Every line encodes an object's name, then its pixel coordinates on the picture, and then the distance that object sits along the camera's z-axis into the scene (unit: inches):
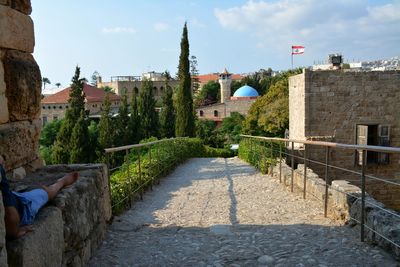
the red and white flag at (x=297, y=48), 1991.3
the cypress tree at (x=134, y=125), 1436.8
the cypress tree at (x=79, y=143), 1225.4
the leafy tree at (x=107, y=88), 3354.8
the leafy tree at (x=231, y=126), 1871.6
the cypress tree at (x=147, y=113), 1513.3
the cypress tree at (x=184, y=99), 1094.4
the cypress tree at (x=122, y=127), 1389.0
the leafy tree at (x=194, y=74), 2695.4
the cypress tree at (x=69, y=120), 1248.8
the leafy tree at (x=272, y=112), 1259.2
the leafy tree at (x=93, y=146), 1274.6
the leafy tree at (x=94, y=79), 4290.8
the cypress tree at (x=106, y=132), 1342.3
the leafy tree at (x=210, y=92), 3129.9
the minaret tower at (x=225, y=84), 2955.5
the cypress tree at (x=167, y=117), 1525.6
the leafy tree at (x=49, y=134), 1780.3
